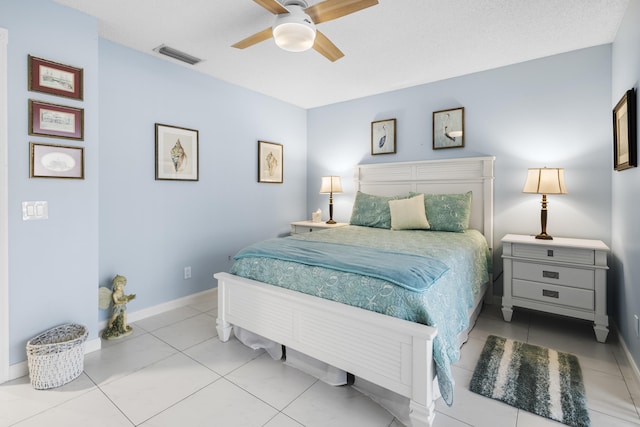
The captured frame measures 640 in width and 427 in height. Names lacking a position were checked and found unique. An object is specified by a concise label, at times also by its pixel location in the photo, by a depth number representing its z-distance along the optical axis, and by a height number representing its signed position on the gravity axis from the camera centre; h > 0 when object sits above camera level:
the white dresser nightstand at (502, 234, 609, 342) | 2.43 -0.56
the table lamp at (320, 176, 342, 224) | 4.23 +0.37
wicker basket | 1.85 -0.91
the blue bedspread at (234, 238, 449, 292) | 1.63 -0.30
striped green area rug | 1.67 -1.05
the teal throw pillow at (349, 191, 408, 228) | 3.48 +0.01
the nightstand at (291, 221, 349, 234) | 4.05 -0.19
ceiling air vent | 2.78 +1.48
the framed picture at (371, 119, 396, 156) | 3.98 +0.99
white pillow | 3.17 -0.03
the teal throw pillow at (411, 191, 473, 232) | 3.07 +0.01
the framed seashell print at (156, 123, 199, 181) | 2.99 +0.59
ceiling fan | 1.78 +1.19
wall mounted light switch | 1.98 +0.01
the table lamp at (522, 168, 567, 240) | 2.73 +0.24
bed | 1.47 -0.72
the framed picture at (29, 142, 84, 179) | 2.01 +0.35
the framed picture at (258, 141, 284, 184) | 4.04 +0.67
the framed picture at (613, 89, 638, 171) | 2.01 +0.56
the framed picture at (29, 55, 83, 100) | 1.99 +0.91
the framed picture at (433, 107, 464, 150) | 3.48 +0.96
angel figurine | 2.50 -0.79
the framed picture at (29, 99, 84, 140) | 2.00 +0.62
